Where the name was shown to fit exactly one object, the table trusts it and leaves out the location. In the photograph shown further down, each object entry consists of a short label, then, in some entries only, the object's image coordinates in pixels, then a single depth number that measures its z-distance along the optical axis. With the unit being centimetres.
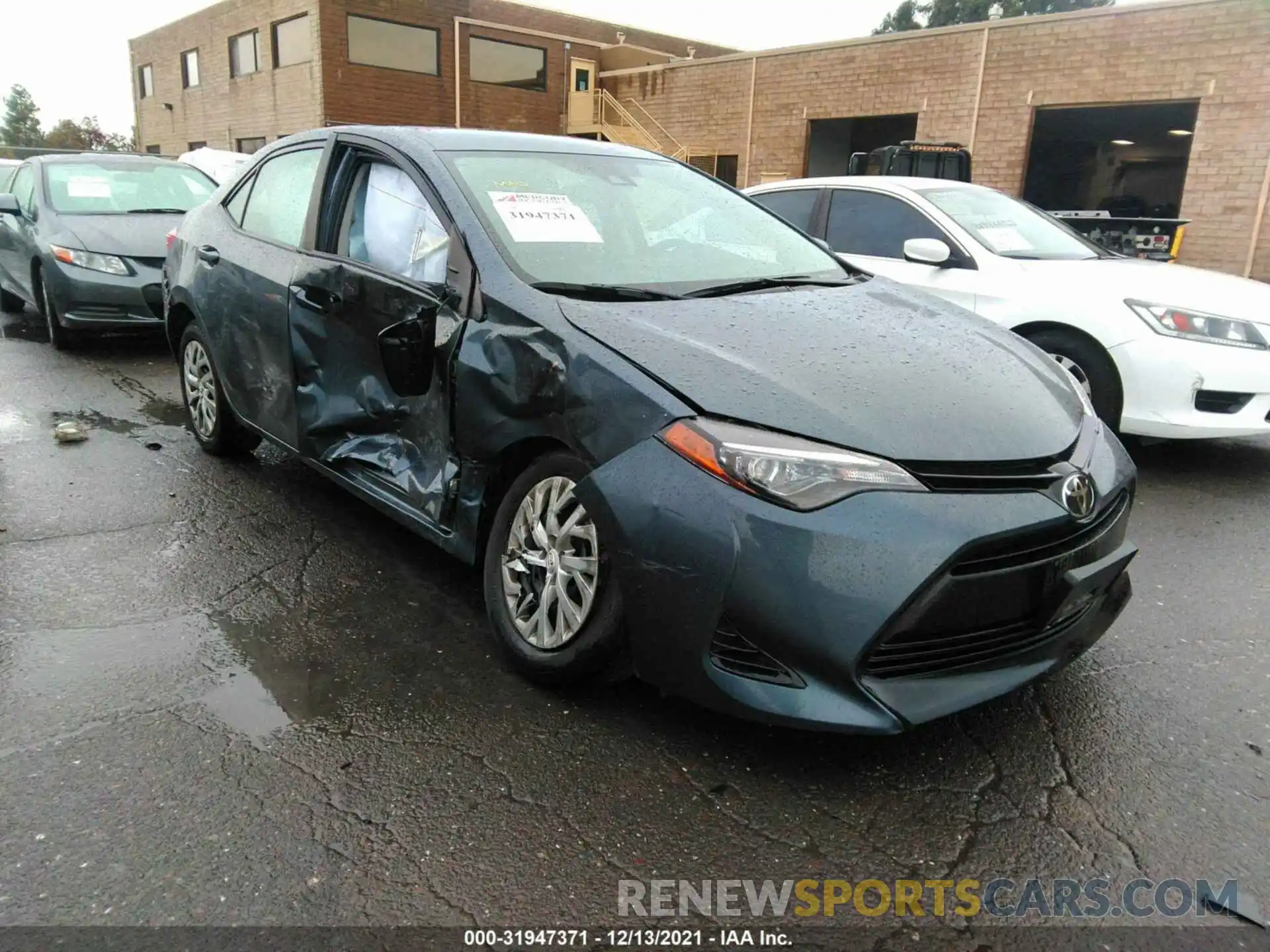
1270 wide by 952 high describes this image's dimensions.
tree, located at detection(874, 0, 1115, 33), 4791
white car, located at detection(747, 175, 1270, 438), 497
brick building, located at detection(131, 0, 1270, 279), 1489
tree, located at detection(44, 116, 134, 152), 5653
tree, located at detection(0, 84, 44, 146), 8100
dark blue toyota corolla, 227
